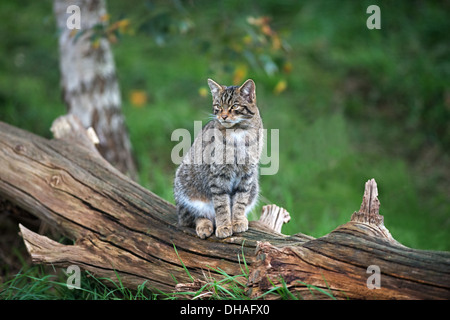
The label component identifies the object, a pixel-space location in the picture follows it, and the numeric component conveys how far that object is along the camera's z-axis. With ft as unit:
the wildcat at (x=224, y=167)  10.83
